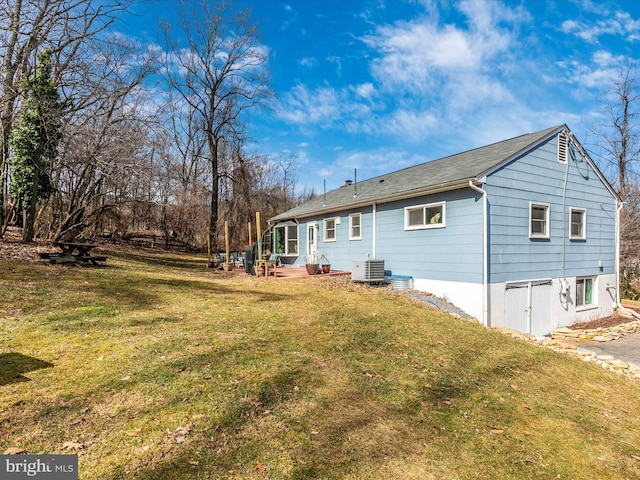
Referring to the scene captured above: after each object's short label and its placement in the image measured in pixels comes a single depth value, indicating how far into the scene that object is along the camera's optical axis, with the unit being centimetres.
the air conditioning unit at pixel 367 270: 1128
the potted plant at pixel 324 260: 1537
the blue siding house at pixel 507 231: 922
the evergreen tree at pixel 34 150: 1192
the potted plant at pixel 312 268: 1305
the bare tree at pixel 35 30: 832
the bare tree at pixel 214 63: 2394
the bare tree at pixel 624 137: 1942
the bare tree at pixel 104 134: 1070
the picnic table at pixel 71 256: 987
